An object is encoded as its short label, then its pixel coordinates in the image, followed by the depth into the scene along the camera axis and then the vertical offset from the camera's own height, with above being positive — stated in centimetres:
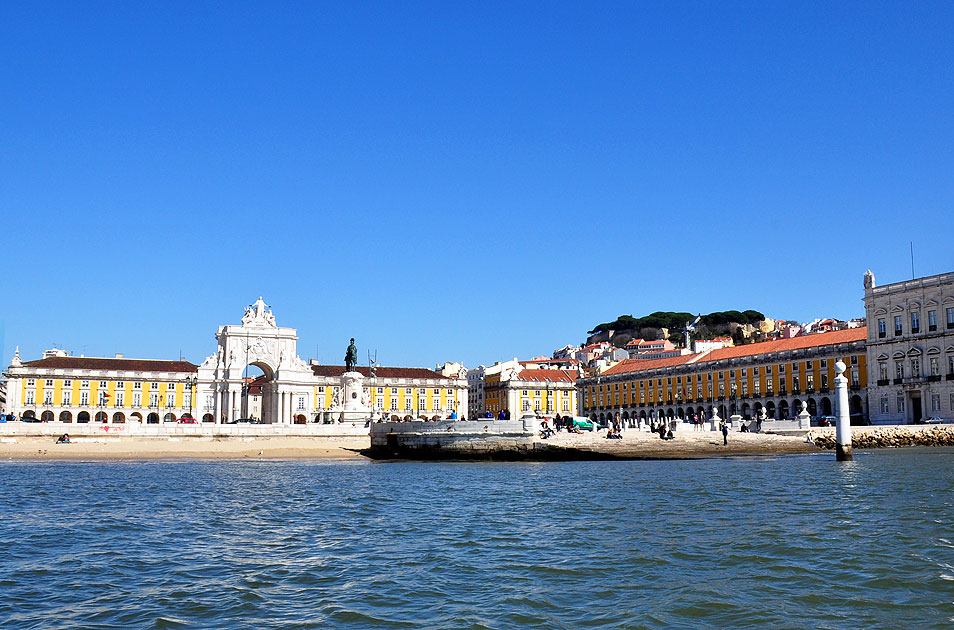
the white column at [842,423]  3872 -54
